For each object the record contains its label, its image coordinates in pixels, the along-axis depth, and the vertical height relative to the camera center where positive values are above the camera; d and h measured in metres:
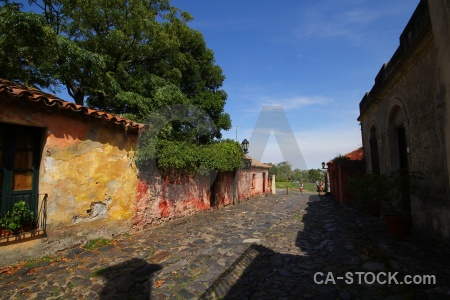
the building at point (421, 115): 5.01 +1.39
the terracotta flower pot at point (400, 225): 5.59 -1.13
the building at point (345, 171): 12.42 +0.14
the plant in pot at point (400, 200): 5.61 -0.62
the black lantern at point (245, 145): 15.81 +1.85
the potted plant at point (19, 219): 4.77 -0.80
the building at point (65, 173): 4.93 +0.08
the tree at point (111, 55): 8.24 +4.49
